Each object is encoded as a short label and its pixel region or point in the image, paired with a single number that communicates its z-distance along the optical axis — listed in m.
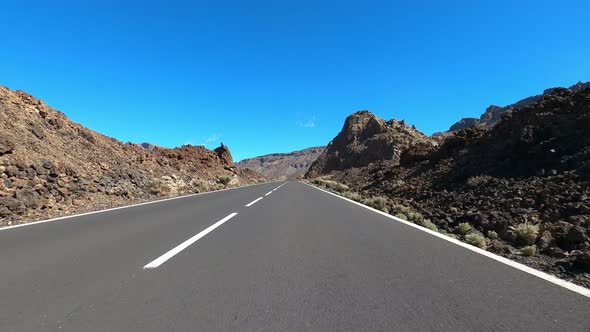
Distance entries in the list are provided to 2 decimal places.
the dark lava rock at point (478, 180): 15.50
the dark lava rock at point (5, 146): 14.59
